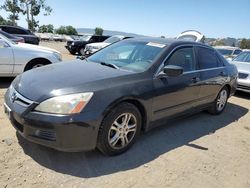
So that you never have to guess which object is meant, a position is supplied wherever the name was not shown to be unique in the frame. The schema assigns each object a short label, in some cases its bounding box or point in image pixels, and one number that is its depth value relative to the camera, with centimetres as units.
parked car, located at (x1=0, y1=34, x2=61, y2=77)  447
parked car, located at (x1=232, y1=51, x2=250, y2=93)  544
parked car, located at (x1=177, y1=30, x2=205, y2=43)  829
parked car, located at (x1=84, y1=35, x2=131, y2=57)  1003
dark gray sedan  206
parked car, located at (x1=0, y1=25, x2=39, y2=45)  1041
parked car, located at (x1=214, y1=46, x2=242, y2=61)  1036
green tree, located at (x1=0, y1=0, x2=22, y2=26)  2745
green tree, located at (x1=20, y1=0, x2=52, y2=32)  2798
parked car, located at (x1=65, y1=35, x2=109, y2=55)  1260
